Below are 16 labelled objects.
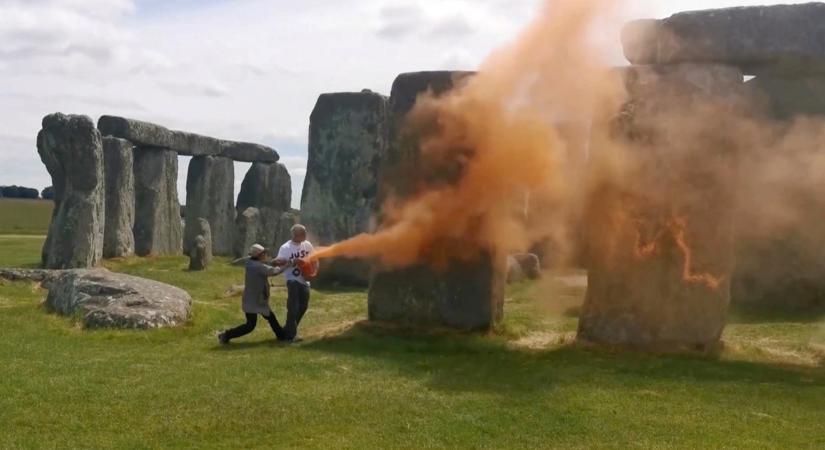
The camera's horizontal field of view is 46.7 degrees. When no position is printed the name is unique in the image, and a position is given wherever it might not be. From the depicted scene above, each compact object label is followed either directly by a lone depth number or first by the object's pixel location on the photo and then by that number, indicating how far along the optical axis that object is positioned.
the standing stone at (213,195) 31.75
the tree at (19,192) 85.44
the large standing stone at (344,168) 24.14
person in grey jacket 12.49
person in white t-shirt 12.54
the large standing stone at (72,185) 21.25
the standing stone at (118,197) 25.48
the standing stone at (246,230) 29.75
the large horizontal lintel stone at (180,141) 26.92
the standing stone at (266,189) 33.47
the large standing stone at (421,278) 13.02
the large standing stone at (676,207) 12.01
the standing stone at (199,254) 23.50
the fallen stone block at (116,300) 12.94
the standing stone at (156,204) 28.45
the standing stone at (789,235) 16.27
